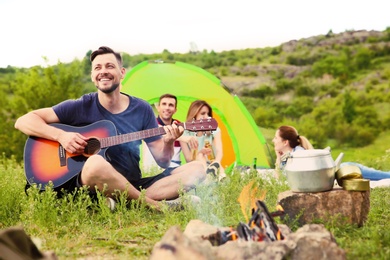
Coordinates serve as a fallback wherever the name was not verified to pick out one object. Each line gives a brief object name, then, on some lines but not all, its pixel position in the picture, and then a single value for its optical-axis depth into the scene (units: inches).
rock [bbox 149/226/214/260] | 84.3
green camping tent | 283.1
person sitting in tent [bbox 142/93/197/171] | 235.5
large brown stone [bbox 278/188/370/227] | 133.0
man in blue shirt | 168.4
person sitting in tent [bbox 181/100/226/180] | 246.2
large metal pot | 132.3
